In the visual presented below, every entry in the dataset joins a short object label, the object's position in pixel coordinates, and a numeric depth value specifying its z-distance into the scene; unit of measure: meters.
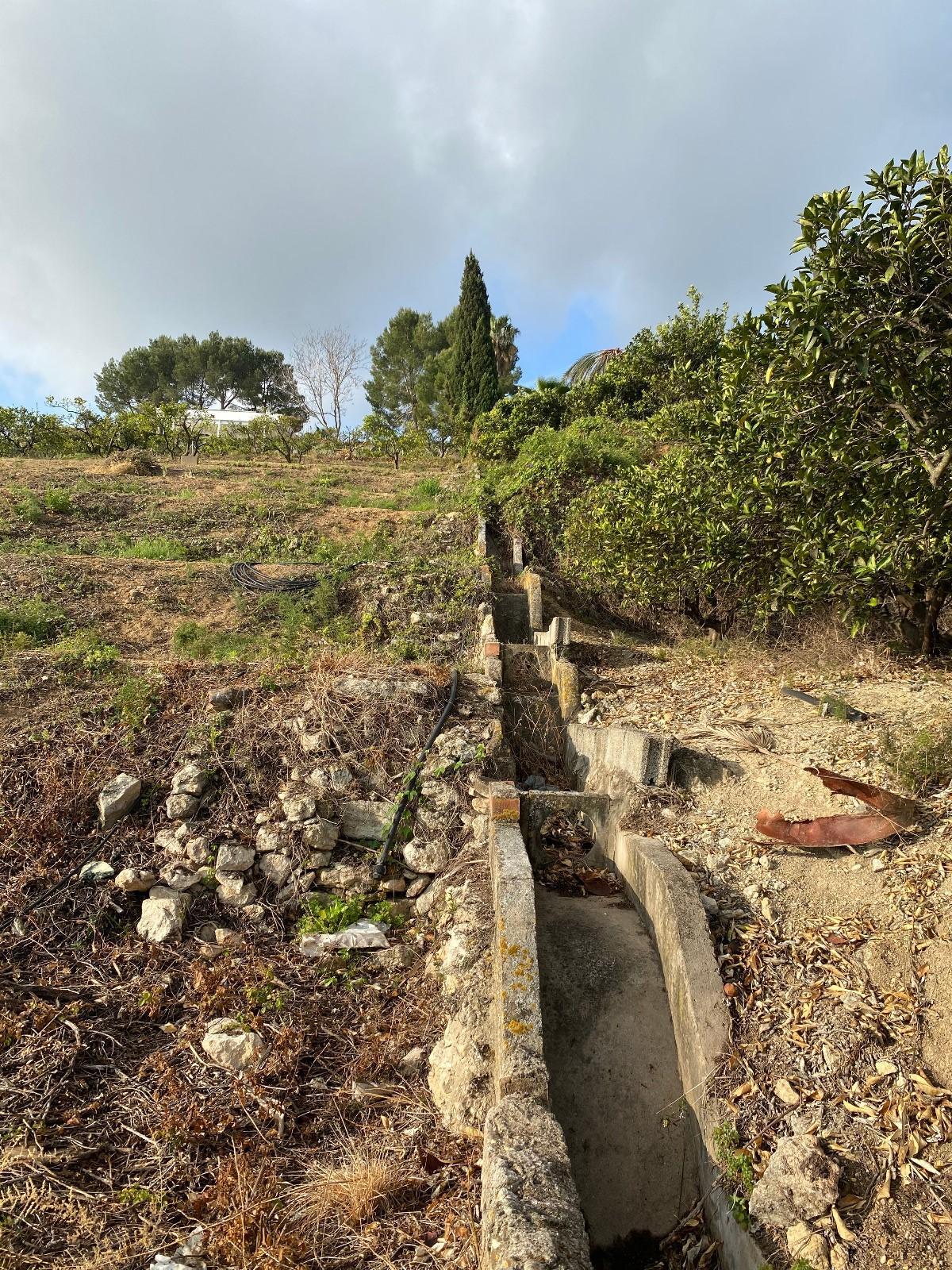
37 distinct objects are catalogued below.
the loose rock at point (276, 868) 4.46
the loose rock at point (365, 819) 4.71
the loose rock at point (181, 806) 4.63
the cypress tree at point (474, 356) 20.78
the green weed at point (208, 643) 6.87
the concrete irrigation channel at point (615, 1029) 2.61
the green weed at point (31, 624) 6.71
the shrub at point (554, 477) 10.72
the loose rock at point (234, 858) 4.43
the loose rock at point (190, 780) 4.73
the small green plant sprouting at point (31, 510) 10.55
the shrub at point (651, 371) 13.97
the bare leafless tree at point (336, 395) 26.67
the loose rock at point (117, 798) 4.54
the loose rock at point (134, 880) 4.23
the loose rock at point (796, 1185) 2.16
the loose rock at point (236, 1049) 3.39
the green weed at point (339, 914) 4.22
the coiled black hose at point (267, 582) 8.30
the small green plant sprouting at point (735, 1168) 2.30
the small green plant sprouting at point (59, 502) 10.98
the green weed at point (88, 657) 5.97
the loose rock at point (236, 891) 4.33
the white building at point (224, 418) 24.33
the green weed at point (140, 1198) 2.78
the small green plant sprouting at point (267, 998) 3.69
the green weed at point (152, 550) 9.59
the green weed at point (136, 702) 5.13
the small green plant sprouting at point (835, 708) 4.62
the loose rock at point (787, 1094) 2.50
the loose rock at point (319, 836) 4.54
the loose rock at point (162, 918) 4.06
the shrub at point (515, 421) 14.55
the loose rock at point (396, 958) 4.04
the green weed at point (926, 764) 3.53
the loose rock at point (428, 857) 4.53
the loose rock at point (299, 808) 4.64
